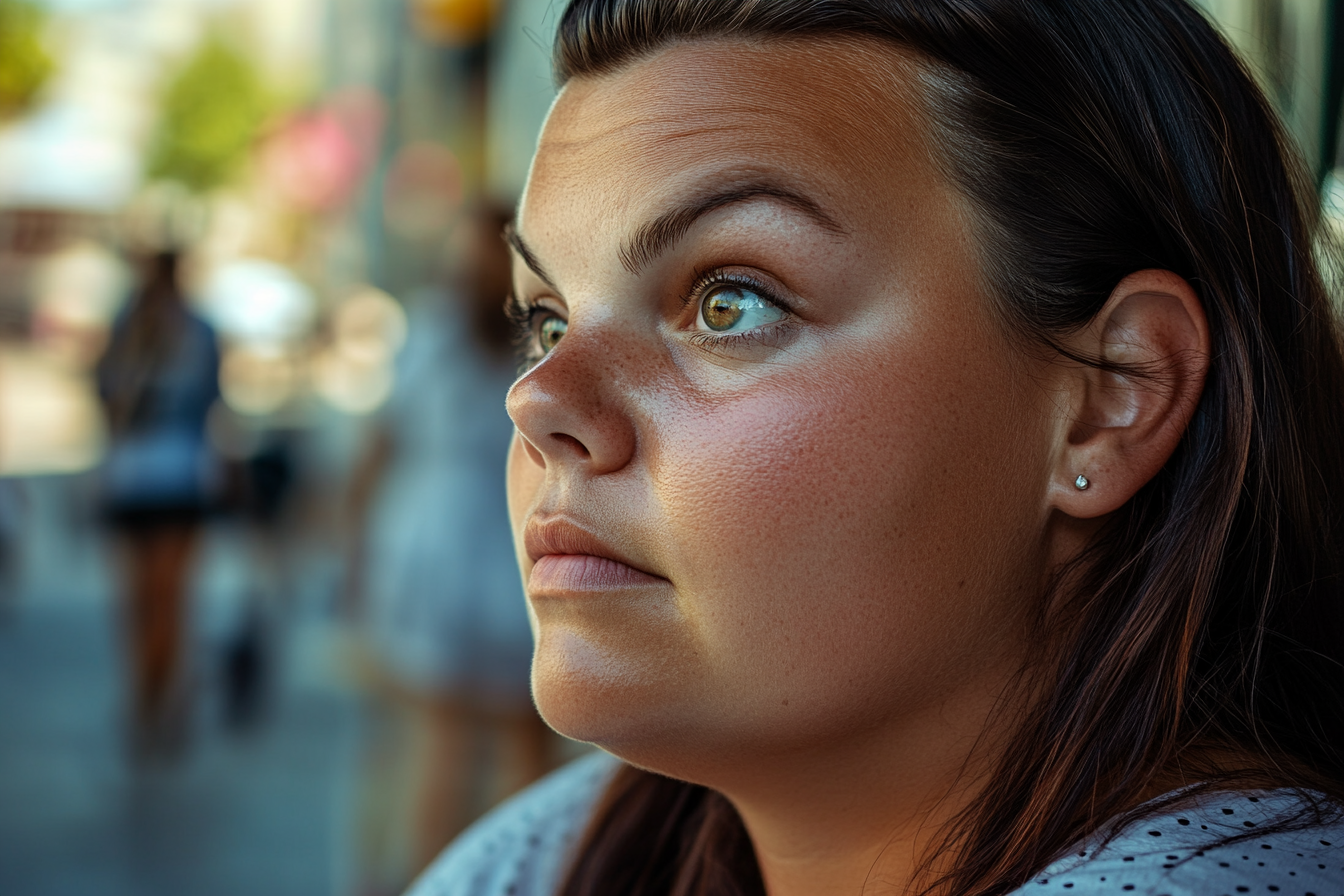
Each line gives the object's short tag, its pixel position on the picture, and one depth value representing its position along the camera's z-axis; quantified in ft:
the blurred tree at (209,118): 76.69
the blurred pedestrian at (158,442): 16.36
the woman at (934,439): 3.65
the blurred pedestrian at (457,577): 11.50
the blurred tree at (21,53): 56.65
